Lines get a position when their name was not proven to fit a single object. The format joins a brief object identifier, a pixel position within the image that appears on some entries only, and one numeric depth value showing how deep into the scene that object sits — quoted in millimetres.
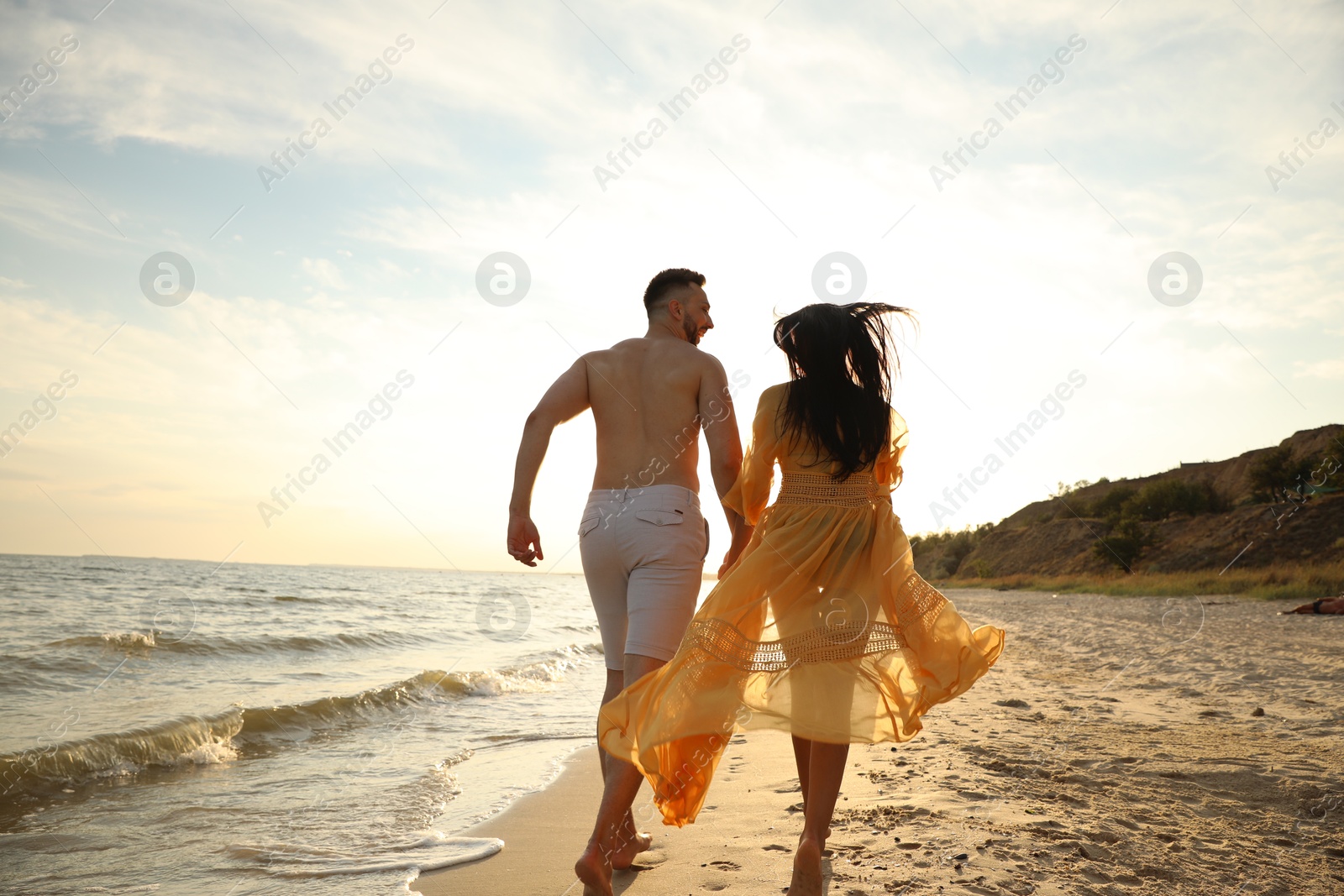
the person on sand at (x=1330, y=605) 12570
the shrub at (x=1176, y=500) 37719
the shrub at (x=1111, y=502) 45844
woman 2670
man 2973
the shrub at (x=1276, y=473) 31653
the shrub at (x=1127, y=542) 34562
